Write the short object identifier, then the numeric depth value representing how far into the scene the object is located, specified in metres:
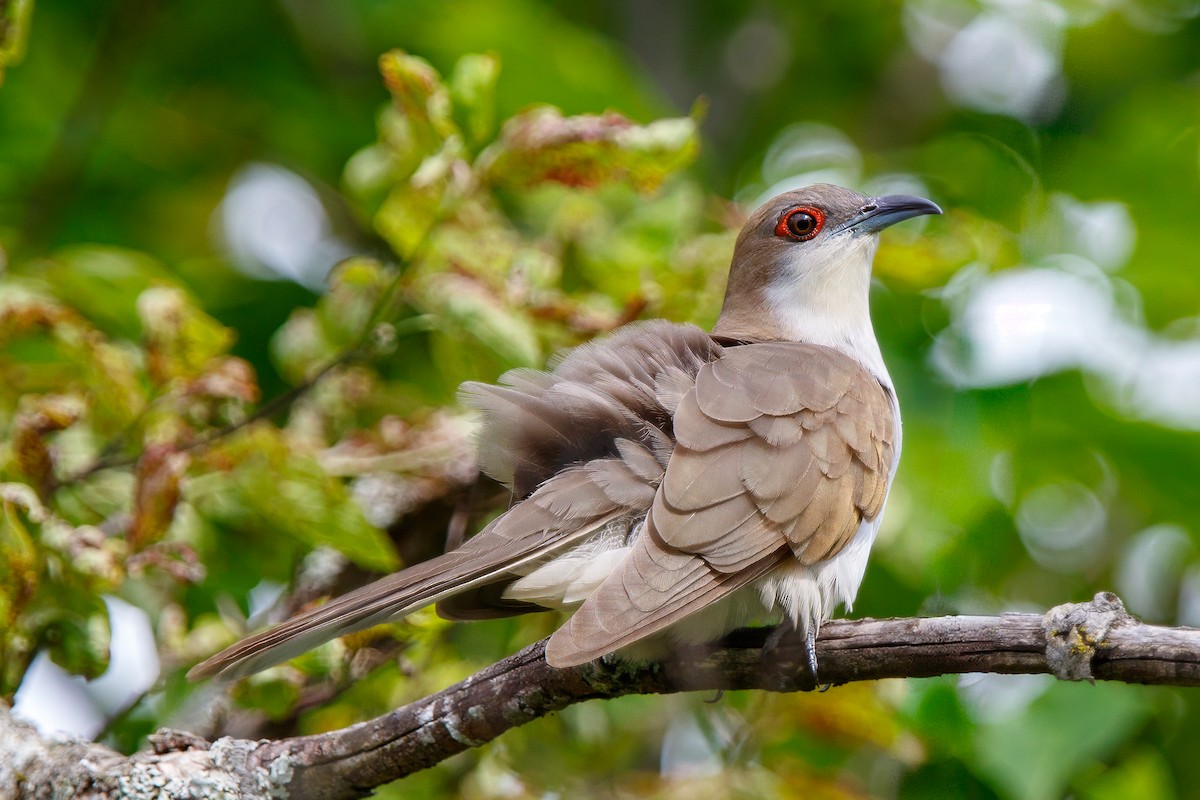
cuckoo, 5.78
